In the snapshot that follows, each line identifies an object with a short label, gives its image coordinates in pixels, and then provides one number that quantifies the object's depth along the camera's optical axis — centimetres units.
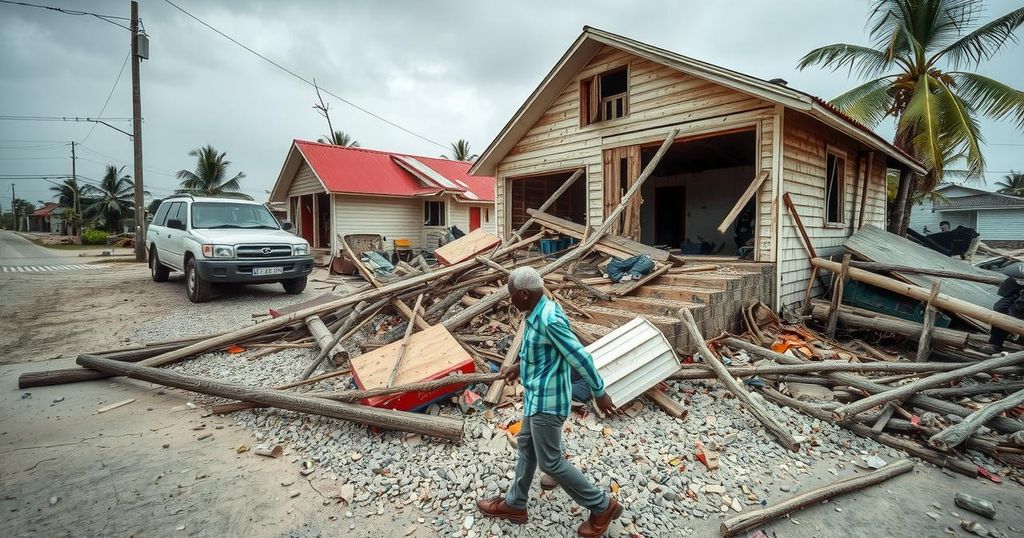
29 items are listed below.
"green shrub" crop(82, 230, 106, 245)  3556
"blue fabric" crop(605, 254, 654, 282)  704
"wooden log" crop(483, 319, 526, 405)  438
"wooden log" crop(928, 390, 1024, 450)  377
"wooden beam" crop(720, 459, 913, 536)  284
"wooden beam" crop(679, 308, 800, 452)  392
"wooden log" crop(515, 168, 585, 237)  984
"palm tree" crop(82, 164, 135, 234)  4362
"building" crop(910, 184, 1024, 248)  2831
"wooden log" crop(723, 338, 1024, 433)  408
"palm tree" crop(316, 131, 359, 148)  3616
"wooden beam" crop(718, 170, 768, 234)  707
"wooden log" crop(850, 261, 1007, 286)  593
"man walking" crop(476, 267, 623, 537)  254
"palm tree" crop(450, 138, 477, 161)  4253
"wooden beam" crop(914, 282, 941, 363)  567
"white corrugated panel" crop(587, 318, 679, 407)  415
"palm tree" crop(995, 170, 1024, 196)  5157
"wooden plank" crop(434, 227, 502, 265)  891
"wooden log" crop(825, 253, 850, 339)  711
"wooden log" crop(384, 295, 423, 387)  421
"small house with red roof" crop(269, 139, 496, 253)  1897
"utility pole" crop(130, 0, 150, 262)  1708
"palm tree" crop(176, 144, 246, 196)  3559
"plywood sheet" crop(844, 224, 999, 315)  718
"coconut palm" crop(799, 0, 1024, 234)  1234
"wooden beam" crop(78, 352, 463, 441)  371
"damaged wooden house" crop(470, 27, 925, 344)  701
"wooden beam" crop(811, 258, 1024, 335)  518
